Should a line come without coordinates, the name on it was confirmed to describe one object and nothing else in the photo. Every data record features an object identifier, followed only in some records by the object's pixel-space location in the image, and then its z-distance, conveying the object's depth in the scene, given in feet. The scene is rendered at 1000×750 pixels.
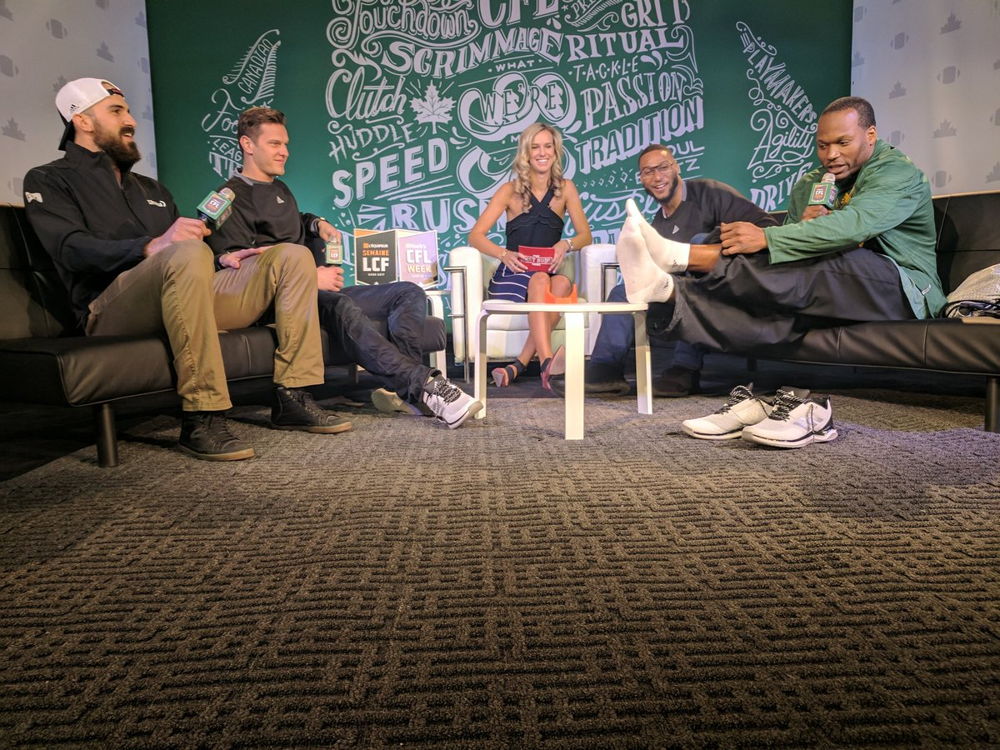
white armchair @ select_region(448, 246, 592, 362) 10.44
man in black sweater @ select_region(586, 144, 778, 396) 9.08
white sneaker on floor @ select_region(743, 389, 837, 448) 5.70
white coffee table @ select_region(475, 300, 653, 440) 6.40
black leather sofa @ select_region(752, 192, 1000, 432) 6.35
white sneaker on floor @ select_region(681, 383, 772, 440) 6.21
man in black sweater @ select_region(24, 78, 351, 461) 5.90
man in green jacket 7.00
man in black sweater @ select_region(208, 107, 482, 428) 7.27
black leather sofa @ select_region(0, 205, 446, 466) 5.32
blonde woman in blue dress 10.26
